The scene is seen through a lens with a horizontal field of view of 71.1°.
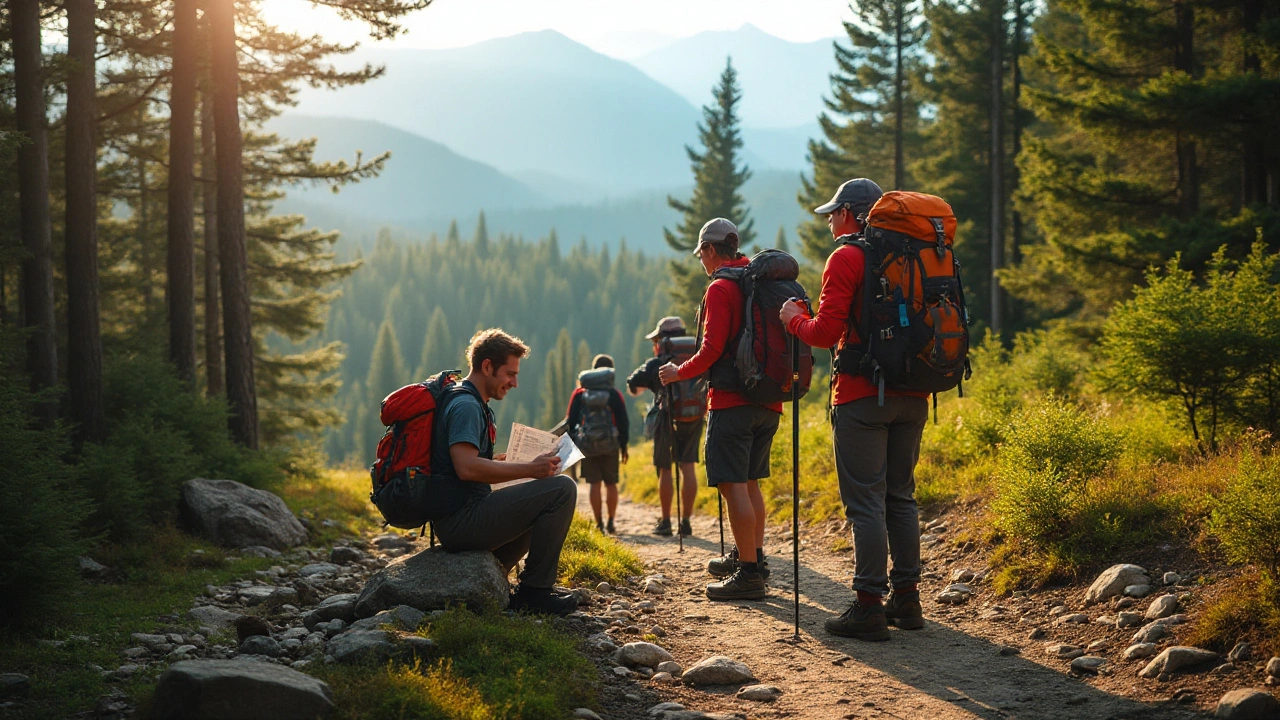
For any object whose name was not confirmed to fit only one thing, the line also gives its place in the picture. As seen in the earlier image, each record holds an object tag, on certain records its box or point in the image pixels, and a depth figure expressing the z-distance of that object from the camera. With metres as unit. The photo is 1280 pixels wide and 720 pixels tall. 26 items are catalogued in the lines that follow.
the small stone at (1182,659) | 4.45
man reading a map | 5.45
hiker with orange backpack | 5.19
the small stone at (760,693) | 4.67
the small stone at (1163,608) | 5.05
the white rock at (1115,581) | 5.51
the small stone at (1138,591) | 5.37
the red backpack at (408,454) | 5.43
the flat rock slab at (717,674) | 4.96
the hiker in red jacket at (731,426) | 6.48
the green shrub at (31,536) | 5.55
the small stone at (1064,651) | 5.02
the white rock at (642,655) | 5.26
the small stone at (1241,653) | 4.34
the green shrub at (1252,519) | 4.62
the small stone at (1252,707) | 3.81
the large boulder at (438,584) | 5.48
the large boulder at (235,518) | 9.17
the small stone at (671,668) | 5.12
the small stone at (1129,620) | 5.11
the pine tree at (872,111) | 34.44
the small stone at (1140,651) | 4.73
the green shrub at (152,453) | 8.63
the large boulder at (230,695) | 3.56
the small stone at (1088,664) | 4.76
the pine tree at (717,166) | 48.47
